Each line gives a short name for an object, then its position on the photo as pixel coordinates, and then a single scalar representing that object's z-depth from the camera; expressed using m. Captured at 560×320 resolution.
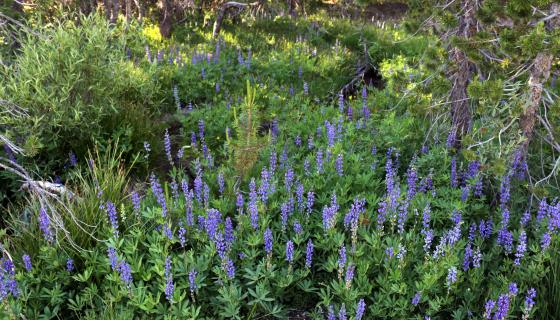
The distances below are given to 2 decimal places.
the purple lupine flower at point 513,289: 2.95
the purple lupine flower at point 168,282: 3.01
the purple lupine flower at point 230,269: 3.12
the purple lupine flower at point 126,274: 3.06
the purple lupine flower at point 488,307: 2.87
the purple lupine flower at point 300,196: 3.83
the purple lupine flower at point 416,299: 3.07
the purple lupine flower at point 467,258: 3.35
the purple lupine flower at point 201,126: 5.17
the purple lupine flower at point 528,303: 2.85
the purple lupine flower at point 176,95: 6.20
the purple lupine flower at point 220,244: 3.26
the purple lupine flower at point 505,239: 3.51
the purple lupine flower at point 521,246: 3.21
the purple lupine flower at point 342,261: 3.15
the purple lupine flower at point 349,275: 3.03
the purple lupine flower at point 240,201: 3.72
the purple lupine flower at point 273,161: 4.39
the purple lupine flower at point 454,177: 4.29
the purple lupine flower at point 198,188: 3.92
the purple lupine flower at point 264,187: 3.84
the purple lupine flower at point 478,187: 4.11
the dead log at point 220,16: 9.81
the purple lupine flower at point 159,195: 3.62
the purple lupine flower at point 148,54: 7.54
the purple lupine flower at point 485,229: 3.68
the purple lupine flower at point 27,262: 3.29
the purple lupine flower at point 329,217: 3.46
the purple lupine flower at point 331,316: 2.95
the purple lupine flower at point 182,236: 3.41
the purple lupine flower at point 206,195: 3.83
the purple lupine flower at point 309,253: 3.28
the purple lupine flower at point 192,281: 3.12
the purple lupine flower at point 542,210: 3.66
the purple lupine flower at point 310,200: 3.74
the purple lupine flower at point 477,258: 3.24
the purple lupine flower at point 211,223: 3.39
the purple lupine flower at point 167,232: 3.38
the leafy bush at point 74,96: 4.78
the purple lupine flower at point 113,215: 3.50
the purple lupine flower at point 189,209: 3.69
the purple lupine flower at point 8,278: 3.12
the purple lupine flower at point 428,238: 3.21
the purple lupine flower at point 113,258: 3.18
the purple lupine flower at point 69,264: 3.48
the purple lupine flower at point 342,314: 2.82
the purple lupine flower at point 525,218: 3.57
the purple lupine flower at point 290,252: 3.20
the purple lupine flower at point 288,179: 4.04
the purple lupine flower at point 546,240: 3.25
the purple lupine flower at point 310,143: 4.93
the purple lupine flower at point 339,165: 4.30
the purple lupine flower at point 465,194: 3.96
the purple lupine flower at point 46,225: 3.52
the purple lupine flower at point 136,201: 3.71
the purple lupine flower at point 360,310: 2.88
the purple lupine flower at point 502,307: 2.84
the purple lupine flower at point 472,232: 3.66
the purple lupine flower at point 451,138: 4.85
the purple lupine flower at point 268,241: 3.27
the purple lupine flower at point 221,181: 4.15
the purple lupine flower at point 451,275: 3.05
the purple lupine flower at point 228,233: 3.38
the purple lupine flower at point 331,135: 4.73
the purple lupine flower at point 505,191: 3.86
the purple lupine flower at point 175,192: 3.97
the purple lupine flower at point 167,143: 4.75
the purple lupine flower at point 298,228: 3.52
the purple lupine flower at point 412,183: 3.87
